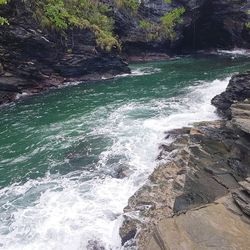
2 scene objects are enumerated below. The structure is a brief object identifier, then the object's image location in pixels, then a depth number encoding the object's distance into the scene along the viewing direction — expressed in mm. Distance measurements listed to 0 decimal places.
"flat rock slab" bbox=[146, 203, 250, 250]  6152
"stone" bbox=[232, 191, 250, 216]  6802
